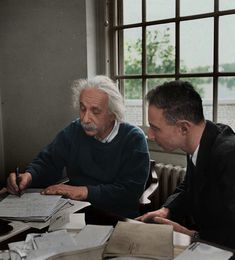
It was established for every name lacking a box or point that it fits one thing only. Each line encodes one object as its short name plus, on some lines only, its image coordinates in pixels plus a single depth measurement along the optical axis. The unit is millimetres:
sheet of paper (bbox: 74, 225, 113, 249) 1070
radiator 2316
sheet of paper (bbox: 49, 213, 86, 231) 1235
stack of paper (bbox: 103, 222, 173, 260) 967
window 2262
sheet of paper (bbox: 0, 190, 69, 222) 1338
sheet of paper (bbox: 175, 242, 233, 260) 926
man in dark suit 1193
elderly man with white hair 1792
